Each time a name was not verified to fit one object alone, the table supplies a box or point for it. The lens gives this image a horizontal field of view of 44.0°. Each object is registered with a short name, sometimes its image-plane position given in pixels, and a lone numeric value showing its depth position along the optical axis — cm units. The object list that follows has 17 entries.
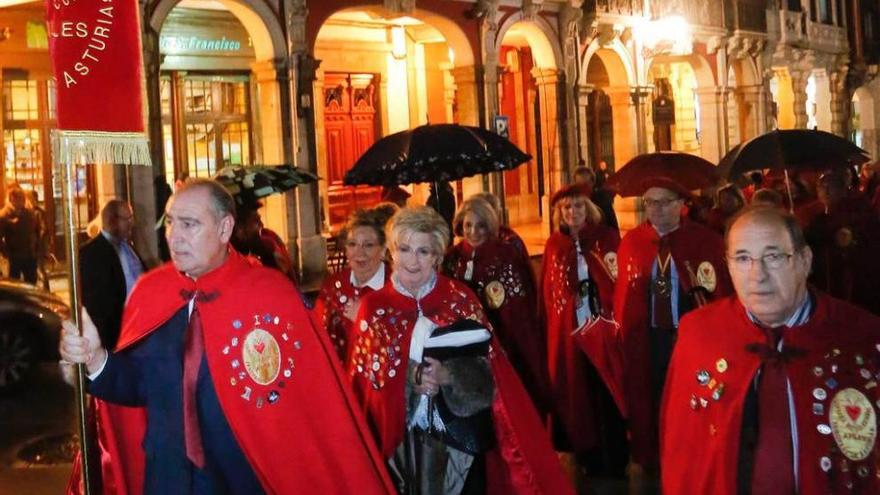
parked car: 1109
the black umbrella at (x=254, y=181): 749
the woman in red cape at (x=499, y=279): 790
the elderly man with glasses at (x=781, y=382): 358
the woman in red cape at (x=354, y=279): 621
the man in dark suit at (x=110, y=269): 821
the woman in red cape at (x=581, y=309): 779
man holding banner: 393
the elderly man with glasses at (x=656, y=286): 698
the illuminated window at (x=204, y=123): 1925
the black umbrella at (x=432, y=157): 767
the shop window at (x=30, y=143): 1761
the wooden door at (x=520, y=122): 2703
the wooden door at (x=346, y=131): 2295
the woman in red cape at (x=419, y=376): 501
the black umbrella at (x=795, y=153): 797
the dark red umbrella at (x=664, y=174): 703
